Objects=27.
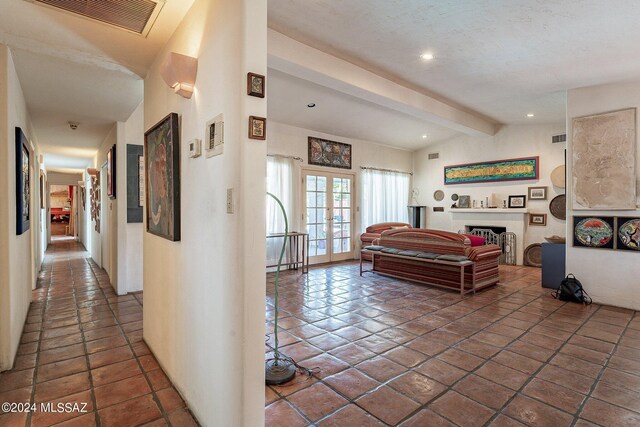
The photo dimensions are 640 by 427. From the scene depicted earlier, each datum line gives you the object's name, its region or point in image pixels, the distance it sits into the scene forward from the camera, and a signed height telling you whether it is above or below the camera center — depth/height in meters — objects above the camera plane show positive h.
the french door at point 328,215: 6.50 -0.18
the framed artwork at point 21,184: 2.63 +0.20
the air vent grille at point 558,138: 6.04 +1.29
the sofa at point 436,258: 4.46 -0.76
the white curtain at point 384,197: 7.49 +0.23
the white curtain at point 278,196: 5.78 +0.19
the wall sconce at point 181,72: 1.85 +0.79
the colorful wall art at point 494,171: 6.46 +0.76
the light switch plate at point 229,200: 1.50 +0.03
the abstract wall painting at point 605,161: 3.80 +0.55
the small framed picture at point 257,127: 1.41 +0.35
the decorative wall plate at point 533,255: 6.32 -1.00
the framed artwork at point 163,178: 2.11 +0.21
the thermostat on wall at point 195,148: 1.83 +0.34
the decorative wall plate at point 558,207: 6.04 -0.03
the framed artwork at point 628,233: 3.77 -0.34
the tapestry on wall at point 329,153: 6.48 +1.12
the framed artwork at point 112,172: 4.43 +0.49
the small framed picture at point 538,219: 6.29 -0.28
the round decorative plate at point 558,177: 5.95 +0.54
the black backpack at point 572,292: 4.01 -1.10
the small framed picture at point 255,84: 1.40 +0.54
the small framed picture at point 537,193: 6.32 +0.25
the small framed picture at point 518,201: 6.57 +0.09
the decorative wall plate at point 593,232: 3.95 -0.34
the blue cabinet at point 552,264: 4.50 -0.85
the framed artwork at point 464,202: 7.32 +0.08
